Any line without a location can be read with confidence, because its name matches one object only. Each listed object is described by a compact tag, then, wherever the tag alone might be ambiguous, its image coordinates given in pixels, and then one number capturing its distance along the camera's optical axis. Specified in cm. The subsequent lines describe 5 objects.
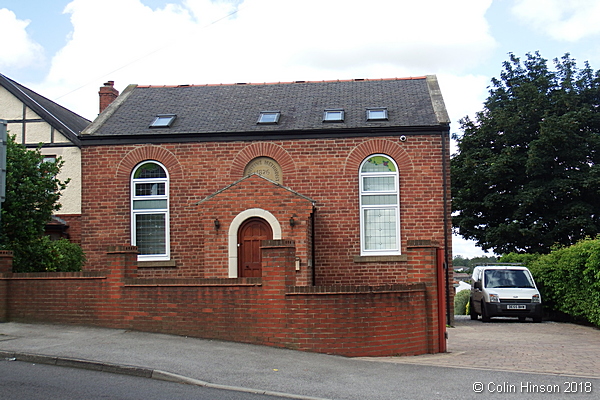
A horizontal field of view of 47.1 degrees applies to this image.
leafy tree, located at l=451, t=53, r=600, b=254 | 2975
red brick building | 1717
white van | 1956
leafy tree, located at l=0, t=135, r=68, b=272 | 1529
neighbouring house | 2191
